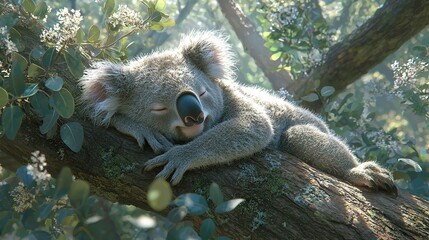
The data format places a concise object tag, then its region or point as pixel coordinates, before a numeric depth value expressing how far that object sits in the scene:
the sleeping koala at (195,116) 2.46
